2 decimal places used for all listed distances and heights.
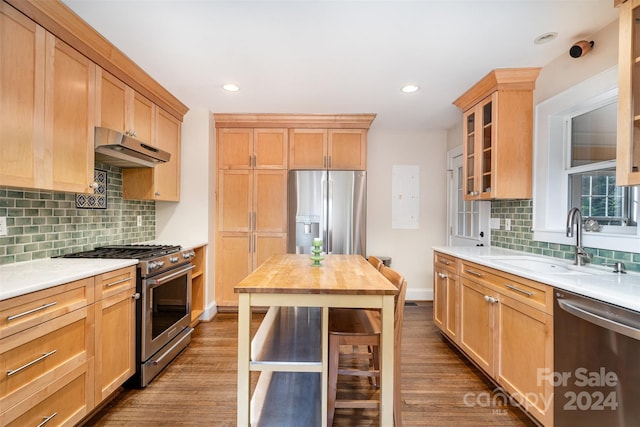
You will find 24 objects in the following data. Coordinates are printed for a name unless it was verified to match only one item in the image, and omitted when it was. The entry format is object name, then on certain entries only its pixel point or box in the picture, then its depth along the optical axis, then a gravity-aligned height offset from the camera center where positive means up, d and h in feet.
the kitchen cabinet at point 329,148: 11.98 +2.71
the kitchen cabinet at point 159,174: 9.30 +1.24
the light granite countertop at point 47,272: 4.24 -1.09
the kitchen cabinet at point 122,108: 6.97 +2.78
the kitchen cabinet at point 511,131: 8.02 +2.37
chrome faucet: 6.30 -0.40
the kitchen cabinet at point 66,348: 4.11 -2.34
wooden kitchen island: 4.94 -2.65
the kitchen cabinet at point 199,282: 10.90 -2.63
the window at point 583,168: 6.11 +1.18
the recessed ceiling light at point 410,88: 8.98 +3.96
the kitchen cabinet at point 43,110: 4.85 +1.93
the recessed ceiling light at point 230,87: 8.99 +3.95
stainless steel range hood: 6.69 +1.55
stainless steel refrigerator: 11.37 +0.09
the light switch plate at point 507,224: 9.16 -0.28
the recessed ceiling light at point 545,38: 6.40 +3.98
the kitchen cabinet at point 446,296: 8.38 -2.52
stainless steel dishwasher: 3.84 -2.16
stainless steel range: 6.81 -2.36
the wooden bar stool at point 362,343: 5.27 -2.36
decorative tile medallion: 7.66 +0.40
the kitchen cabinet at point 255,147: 12.01 +2.72
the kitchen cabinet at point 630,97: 4.80 +1.98
